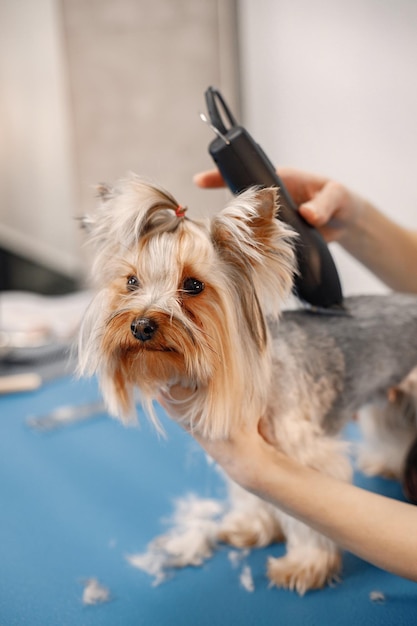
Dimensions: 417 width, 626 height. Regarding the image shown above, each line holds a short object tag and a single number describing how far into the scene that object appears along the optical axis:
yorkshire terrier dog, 1.05
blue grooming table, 1.14
